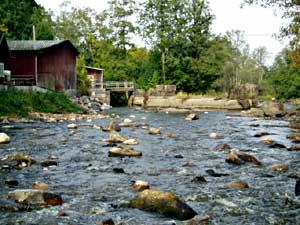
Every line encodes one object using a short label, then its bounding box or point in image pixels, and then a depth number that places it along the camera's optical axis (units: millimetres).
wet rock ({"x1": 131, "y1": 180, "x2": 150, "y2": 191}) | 9203
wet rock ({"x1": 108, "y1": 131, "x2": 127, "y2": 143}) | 16172
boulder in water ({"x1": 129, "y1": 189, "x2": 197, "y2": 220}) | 7453
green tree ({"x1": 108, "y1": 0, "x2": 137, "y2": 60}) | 53875
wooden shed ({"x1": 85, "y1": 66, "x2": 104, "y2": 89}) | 48062
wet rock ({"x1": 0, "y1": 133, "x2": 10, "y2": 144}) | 15398
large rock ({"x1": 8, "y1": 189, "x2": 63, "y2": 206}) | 7945
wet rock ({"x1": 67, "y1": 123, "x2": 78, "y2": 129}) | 21034
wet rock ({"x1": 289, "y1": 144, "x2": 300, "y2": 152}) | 14555
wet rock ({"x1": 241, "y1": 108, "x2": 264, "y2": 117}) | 31719
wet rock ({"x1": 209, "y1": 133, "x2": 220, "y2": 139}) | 18094
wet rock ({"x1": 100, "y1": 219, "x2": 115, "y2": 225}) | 6941
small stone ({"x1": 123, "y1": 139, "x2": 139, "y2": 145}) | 15781
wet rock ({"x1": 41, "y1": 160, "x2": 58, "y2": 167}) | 11672
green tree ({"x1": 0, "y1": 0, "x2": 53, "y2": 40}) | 55475
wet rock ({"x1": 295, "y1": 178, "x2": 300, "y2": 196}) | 8739
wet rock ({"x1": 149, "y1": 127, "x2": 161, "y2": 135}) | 19312
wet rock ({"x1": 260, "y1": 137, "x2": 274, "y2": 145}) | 16312
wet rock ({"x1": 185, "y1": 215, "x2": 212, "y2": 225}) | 6929
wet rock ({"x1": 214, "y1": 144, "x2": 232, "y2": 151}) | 14728
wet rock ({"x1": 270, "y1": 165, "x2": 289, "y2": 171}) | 11320
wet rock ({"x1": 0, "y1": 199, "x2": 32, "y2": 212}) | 7589
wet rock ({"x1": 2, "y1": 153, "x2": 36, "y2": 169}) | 11365
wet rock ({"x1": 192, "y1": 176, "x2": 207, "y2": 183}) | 10000
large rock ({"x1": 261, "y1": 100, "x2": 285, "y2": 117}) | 31170
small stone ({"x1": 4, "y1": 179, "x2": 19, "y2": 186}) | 9422
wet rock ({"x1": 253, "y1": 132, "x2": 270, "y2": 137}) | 18827
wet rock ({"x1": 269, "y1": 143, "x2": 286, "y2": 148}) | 15250
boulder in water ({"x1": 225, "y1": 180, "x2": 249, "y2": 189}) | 9359
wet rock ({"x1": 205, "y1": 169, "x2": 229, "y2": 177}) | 10578
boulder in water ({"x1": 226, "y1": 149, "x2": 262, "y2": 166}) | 12148
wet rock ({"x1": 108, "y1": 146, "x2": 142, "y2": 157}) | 13172
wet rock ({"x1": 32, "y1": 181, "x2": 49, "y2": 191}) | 9055
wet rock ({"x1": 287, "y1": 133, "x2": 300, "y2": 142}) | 17320
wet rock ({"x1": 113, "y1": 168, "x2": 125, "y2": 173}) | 10938
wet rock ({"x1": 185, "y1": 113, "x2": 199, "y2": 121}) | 27594
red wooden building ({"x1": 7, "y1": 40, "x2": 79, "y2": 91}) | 35438
